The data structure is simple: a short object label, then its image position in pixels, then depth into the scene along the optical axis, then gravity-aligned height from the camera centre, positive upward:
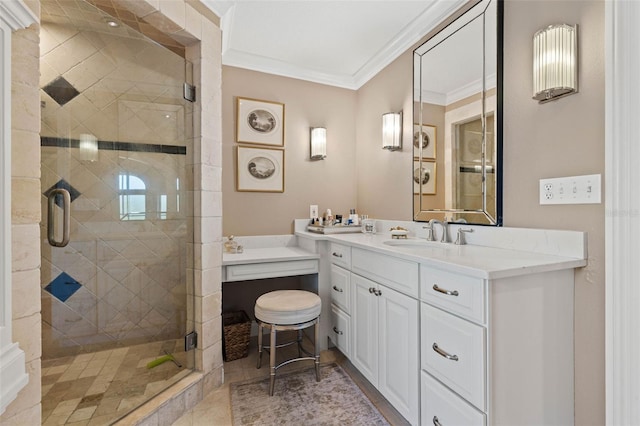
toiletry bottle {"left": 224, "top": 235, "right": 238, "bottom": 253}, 2.33 -0.28
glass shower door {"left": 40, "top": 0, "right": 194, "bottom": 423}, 1.59 +0.01
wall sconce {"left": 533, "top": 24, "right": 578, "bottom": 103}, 1.16 +0.60
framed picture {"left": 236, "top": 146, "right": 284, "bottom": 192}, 2.46 +0.35
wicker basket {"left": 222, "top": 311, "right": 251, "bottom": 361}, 2.12 -0.93
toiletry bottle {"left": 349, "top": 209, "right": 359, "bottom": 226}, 2.62 -0.08
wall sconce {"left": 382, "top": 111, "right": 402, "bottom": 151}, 2.27 +0.61
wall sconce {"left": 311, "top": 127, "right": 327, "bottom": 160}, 2.64 +0.61
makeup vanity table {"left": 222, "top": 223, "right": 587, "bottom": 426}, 1.01 -0.46
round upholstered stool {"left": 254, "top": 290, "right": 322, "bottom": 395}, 1.73 -0.61
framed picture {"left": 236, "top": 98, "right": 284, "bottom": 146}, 2.46 +0.75
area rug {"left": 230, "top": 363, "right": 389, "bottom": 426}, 1.51 -1.06
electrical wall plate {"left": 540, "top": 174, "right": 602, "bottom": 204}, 1.12 +0.08
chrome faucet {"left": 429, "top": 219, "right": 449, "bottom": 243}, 1.78 -0.11
